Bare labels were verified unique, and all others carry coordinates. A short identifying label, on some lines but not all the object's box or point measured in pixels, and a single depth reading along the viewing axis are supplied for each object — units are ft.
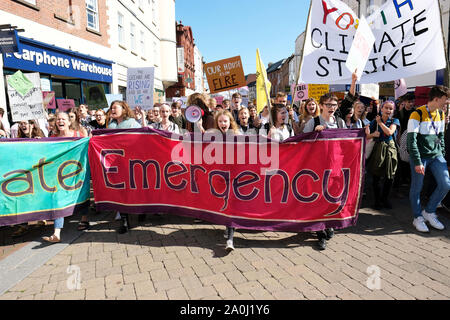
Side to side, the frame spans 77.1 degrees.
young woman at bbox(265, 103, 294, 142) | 13.08
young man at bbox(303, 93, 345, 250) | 13.35
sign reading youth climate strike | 14.24
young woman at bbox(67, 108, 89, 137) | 15.11
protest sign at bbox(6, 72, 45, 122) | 17.39
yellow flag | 13.72
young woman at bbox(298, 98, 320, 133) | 15.75
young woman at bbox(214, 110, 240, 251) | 12.69
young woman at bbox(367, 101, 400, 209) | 15.47
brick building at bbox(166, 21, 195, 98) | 125.02
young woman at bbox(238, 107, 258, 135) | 17.70
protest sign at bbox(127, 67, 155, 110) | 24.85
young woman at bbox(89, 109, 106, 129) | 18.94
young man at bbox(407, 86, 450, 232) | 12.97
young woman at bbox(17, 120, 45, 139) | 15.72
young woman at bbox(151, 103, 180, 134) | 15.57
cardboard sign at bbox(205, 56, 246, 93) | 25.22
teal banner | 12.59
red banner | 12.00
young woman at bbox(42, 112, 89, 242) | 12.95
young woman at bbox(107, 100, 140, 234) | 14.74
